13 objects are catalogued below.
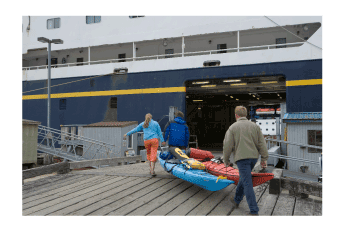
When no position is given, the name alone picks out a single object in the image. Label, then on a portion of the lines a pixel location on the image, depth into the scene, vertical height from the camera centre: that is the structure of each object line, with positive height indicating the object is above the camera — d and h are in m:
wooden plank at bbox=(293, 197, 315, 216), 3.50 -1.37
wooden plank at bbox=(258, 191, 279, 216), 3.52 -1.37
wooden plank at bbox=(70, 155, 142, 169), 6.63 -1.45
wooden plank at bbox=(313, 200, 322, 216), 3.51 -1.37
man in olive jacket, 3.25 -0.46
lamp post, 11.88 +3.44
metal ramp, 11.26 -1.65
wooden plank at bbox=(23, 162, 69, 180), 5.22 -1.27
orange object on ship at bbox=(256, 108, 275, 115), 12.60 +0.13
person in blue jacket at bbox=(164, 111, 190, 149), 5.21 -0.39
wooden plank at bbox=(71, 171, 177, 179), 5.49 -1.39
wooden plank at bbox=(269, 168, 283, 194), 4.27 -1.23
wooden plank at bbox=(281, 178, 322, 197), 3.85 -1.16
